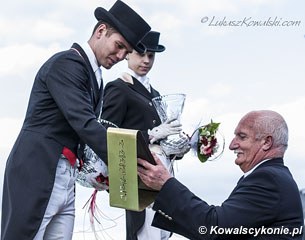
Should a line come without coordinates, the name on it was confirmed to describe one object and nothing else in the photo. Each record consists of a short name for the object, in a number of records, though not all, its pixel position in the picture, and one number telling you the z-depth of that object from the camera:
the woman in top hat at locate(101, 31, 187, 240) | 4.51
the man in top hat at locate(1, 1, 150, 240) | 3.21
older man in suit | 3.04
